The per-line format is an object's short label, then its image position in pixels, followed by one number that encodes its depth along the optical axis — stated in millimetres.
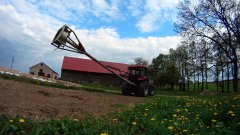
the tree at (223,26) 20974
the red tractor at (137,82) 13401
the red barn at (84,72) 42278
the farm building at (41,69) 52440
